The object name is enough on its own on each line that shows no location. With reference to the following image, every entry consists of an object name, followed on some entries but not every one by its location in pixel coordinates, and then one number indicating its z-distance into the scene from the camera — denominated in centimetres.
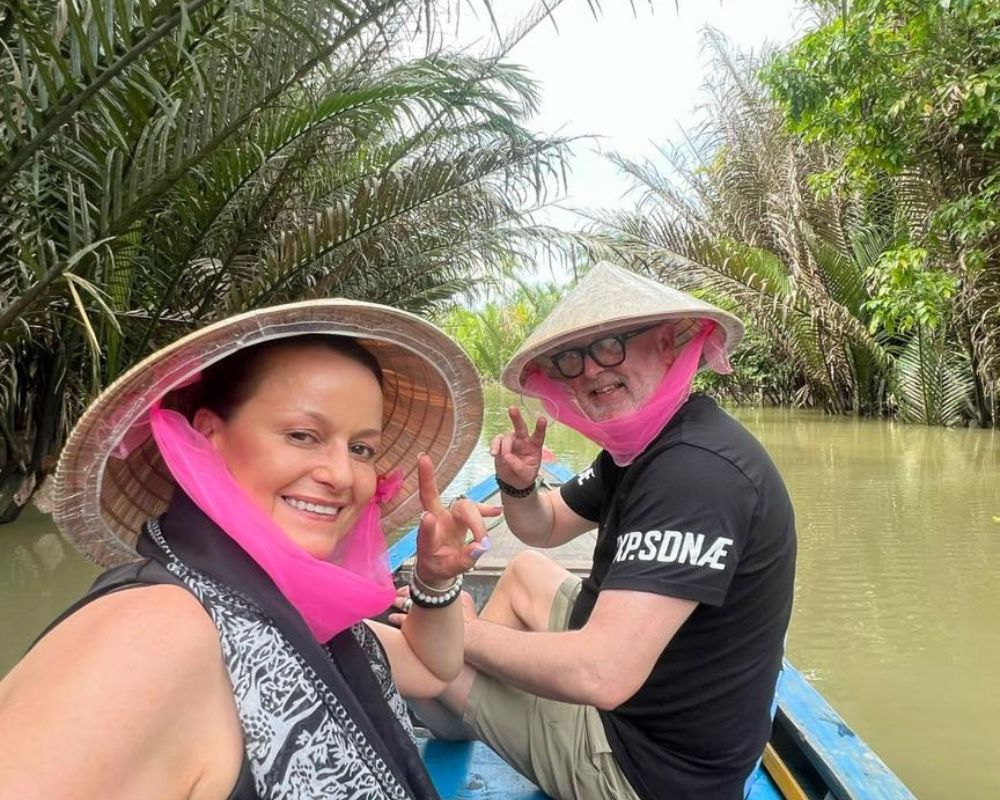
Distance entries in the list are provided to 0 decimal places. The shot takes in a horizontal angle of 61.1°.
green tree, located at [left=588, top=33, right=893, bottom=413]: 1242
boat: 183
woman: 67
